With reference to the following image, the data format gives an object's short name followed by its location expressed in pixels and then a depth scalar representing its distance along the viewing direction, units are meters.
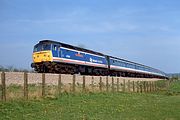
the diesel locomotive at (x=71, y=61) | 33.12
